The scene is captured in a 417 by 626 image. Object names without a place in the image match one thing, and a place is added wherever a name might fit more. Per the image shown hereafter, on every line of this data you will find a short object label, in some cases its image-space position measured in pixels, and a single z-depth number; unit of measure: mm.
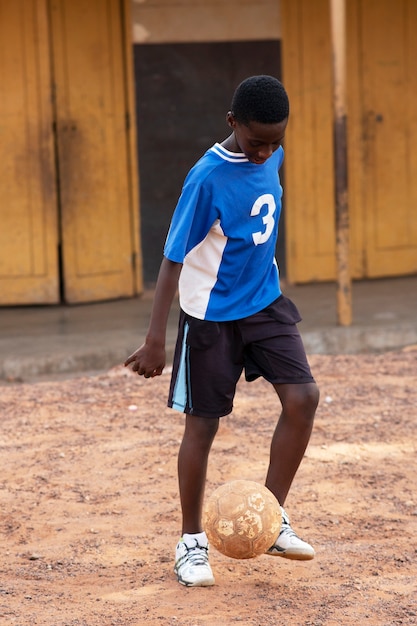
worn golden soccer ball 7543
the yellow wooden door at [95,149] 18922
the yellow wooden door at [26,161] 18703
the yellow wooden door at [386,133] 20500
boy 7516
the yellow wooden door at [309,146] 20000
